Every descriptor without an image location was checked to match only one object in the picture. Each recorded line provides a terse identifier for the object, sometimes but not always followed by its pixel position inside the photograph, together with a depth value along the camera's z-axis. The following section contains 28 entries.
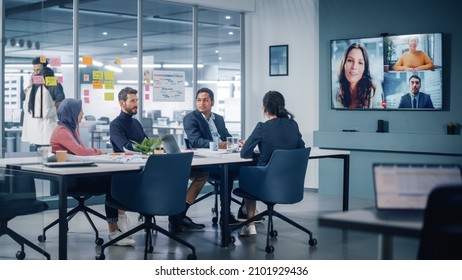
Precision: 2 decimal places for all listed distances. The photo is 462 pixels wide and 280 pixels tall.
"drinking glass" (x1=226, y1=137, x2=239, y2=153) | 5.77
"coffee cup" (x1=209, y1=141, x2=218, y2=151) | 5.75
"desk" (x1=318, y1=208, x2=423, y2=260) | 2.10
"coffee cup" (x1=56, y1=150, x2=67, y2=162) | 4.51
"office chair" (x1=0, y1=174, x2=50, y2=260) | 4.55
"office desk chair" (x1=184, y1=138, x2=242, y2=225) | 6.12
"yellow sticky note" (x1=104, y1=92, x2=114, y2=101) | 7.61
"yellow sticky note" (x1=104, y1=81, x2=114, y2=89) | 7.62
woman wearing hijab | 5.10
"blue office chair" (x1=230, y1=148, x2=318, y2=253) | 5.05
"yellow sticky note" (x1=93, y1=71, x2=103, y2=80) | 7.53
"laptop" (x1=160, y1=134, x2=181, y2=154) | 5.04
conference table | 4.09
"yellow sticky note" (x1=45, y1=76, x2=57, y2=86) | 6.53
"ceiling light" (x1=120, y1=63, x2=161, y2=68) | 7.84
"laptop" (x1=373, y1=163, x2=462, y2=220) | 2.42
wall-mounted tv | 7.18
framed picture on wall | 8.69
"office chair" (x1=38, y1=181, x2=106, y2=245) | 5.17
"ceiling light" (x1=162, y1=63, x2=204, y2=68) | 8.22
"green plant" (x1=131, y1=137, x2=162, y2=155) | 5.09
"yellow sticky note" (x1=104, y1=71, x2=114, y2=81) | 7.64
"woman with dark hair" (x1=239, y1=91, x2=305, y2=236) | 5.14
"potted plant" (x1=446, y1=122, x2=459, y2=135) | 7.07
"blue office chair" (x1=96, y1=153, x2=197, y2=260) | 4.44
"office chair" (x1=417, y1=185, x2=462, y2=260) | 2.03
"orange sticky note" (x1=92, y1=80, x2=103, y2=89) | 7.52
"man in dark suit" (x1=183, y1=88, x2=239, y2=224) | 6.08
